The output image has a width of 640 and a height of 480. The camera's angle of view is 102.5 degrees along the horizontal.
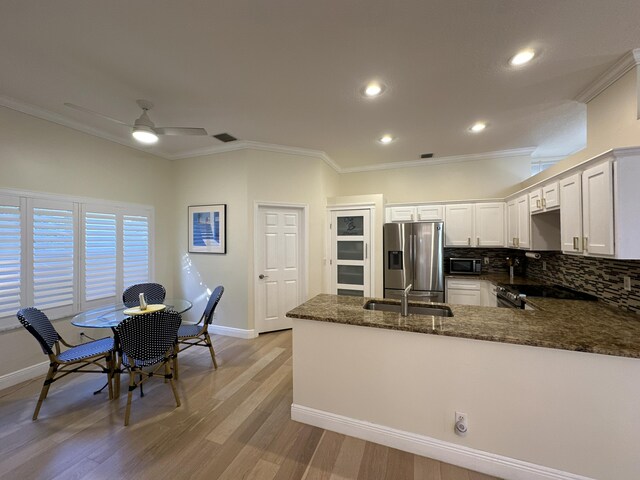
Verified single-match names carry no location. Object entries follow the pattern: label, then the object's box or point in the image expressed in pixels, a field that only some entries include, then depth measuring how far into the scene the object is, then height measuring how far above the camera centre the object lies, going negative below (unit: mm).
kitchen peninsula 1438 -919
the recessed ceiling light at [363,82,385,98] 2374 +1463
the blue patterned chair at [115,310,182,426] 2062 -823
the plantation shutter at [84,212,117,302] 3260 -160
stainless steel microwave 4117 -381
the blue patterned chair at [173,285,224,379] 2834 -1004
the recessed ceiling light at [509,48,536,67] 1948 +1446
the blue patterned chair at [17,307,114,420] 2098 -1000
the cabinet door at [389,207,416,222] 4469 +504
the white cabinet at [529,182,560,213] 2540 +478
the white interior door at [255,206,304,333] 3971 -352
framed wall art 3957 +223
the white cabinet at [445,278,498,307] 3864 -747
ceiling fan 2438 +1080
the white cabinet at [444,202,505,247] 4059 +290
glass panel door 4262 -177
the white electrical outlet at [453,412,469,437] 1664 -1181
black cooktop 2596 -542
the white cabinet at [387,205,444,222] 4340 +506
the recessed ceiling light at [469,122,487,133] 3232 +1493
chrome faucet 1953 -487
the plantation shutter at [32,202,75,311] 2818 -158
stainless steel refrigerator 3961 -268
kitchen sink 2129 -578
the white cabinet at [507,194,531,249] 3219 +266
